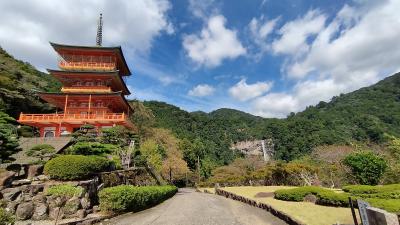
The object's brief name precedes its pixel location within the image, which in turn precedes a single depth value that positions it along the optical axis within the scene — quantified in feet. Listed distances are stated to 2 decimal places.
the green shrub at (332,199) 43.70
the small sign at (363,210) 20.47
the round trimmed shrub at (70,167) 46.21
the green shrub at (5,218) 24.85
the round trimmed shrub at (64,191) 42.57
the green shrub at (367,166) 66.80
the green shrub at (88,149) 56.95
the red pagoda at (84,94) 92.17
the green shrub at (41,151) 52.51
